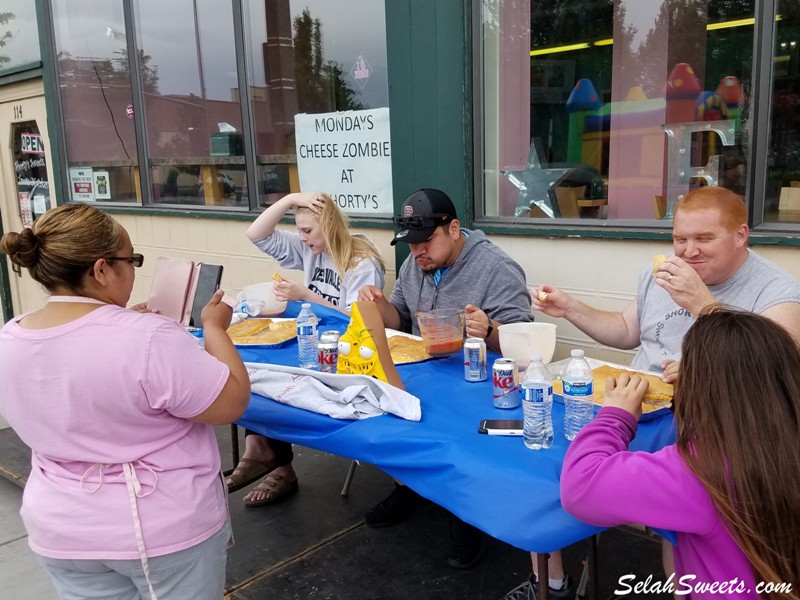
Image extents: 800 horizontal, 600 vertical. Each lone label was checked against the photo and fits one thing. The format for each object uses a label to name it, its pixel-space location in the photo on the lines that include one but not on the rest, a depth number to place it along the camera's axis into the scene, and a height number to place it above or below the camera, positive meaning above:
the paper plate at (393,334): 2.95 -0.70
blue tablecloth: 1.61 -0.76
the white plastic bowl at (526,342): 2.33 -0.59
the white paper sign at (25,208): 7.61 -0.30
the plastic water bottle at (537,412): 1.77 -0.63
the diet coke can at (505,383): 2.09 -0.65
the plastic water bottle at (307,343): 2.65 -0.65
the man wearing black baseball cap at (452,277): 2.89 -0.48
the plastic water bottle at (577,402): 1.81 -0.62
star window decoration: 3.76 -0.11
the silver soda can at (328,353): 2.52 -0.65
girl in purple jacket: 1.32 -0.62
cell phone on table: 1.90 -0.71
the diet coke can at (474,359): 2.37 -0.65
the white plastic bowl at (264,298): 3.46 -0.62
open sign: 7.36 +0.39
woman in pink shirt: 1.67 -0.58
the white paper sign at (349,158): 4.39 +0.08
